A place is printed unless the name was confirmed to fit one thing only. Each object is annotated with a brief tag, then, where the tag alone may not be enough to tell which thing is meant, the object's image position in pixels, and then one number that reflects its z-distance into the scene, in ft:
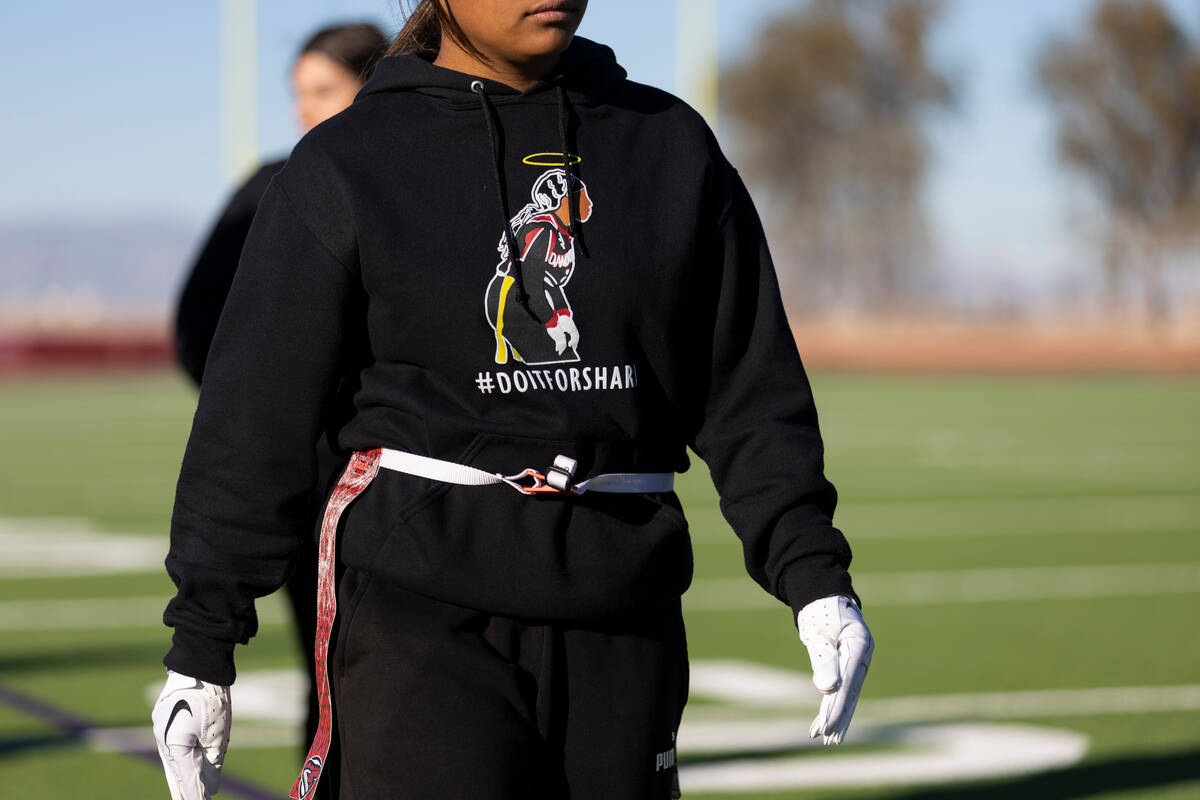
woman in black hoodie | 14.80
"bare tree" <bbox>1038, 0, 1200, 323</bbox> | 411.75
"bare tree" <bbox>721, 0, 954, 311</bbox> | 453.17
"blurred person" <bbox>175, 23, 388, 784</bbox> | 27.17
